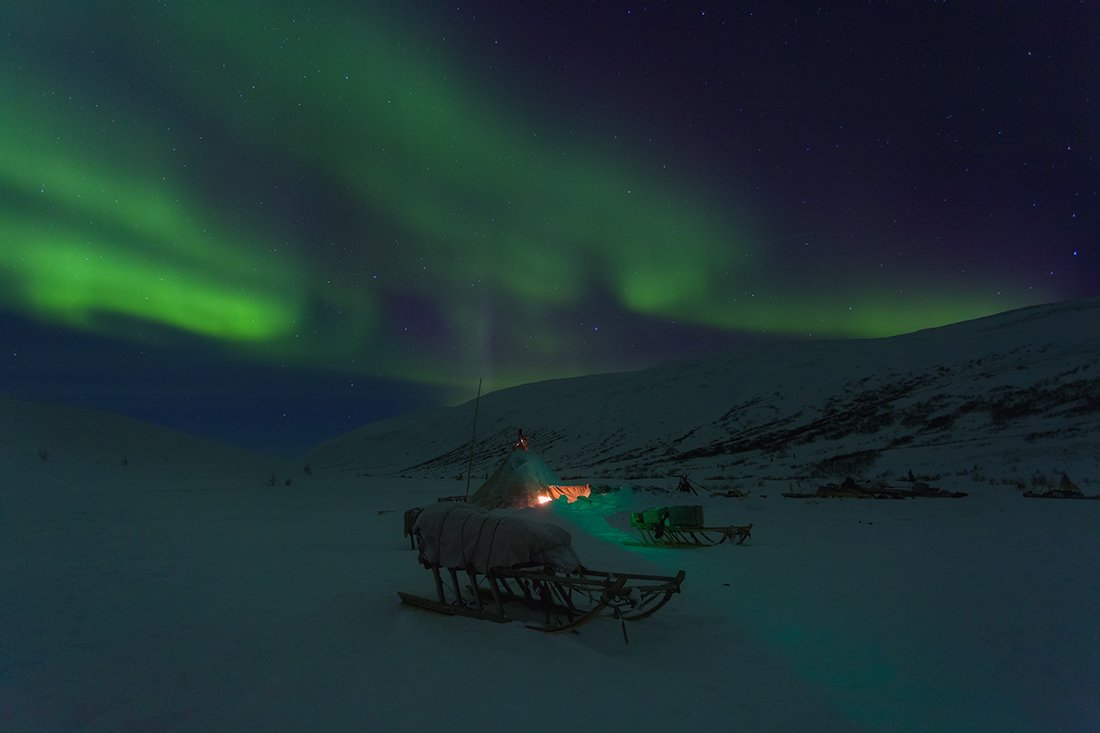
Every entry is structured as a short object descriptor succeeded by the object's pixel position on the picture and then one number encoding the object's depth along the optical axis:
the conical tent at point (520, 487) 27.39
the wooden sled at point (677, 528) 16.94
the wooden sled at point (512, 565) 7.69
